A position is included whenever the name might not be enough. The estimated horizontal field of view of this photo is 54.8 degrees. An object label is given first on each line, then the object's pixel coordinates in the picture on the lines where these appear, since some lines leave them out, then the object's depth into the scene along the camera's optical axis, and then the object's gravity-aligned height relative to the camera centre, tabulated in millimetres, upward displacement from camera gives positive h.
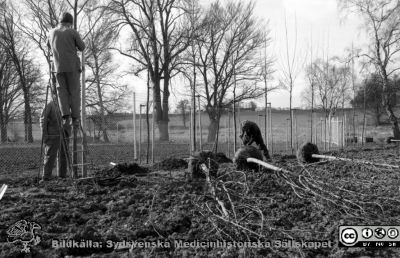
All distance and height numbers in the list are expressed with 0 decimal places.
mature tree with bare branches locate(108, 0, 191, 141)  32219 +6916
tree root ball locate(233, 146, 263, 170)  7051 -670
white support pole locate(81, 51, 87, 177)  6923 +265
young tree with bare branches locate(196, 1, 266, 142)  36000 +6060
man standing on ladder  6367 +952
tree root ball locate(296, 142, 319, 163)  8898 -752
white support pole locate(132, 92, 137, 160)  11586 +341
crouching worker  9406 -315
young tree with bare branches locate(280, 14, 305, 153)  15057 +1331
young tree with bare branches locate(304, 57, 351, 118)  31273 +3426
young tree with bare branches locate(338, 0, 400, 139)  26969 +5264
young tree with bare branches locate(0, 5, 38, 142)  31062 +5893
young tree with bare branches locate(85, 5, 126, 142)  29750 +5154
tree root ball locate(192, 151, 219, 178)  6438 -717
